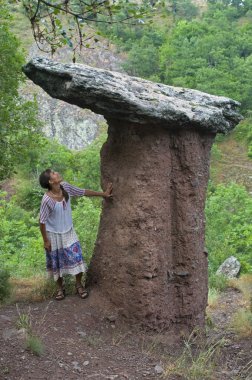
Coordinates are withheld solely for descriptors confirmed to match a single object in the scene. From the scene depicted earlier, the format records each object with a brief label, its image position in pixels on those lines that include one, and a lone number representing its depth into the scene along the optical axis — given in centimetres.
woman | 643
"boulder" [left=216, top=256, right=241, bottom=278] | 1556
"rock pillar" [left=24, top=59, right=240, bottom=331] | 614
